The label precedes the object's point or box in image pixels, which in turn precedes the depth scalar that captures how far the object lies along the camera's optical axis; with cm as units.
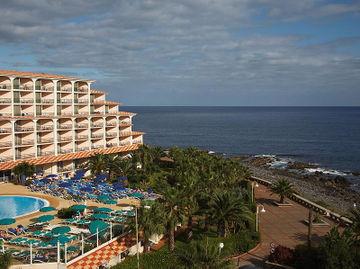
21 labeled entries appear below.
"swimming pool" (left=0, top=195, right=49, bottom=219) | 3725
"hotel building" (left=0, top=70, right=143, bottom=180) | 5247
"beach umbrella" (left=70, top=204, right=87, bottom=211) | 3512
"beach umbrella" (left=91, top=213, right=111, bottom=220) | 3331
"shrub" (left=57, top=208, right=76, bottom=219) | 3478
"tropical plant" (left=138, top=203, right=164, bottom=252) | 2653
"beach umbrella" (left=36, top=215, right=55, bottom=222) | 3187
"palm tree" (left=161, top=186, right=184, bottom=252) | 2786
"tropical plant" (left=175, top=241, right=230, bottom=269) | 2069
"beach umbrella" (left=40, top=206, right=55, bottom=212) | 3558
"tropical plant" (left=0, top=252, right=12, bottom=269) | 2146
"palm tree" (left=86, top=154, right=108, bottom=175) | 5284
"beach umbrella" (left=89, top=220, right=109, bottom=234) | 2857
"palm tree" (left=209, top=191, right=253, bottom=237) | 3062
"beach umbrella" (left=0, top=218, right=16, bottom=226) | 3130
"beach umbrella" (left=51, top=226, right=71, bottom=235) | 2864
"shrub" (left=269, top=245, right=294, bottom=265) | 2495
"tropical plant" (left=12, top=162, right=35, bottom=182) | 4884
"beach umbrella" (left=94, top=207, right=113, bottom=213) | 3523
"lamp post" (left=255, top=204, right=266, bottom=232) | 3262
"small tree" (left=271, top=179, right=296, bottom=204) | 4306
